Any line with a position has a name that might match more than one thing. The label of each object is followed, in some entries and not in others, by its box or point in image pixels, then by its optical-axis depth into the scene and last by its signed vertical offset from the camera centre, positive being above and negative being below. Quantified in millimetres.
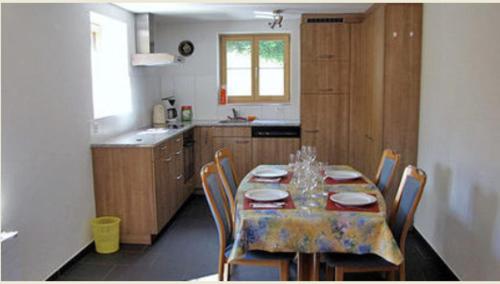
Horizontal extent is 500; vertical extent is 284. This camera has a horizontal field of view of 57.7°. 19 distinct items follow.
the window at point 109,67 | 4203 +200
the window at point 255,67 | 5762 +239
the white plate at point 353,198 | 2508 -644
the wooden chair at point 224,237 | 2561 -926
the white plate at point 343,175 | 3125 -624
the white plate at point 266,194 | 2600 -637
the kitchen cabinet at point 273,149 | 5258 -730
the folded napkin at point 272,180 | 3066 -637
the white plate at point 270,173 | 3154 -619
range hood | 4891 +561
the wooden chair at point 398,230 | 2480 -855
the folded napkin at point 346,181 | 3041 -643
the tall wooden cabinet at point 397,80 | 3998 +45
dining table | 2326 -752
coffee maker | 5632 -267
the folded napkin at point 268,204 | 2480 -655
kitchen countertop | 3807 -460
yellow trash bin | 3686 -1205
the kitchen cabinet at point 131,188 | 3789 -845
